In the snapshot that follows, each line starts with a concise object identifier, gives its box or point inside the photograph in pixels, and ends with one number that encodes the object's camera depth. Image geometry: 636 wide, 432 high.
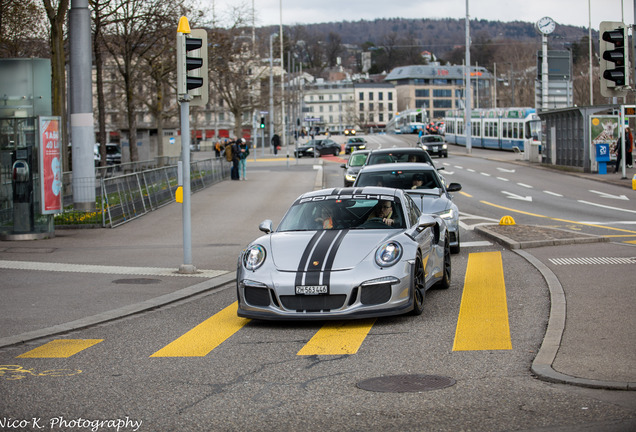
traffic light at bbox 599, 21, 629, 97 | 14.58
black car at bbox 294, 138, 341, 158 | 73.88
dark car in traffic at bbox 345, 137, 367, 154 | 76.69
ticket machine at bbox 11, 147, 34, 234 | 18.31
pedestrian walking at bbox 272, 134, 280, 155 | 72.75
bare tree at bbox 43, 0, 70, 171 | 25.66
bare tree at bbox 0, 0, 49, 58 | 30.58
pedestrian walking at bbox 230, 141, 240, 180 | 37.75
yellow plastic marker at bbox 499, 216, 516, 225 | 20.17
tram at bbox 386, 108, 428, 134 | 126.88
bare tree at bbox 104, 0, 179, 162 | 33.72
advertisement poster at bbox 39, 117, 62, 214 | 18.38
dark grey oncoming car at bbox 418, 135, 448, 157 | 63.66
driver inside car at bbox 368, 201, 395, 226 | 10.34
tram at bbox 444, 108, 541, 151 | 64.75
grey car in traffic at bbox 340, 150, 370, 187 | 29.34
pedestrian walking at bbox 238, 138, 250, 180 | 37.97
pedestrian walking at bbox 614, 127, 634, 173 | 39.34
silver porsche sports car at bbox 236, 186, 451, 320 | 8.76
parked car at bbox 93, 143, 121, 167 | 66.87
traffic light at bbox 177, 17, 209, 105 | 13.16
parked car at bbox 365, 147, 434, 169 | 23.38
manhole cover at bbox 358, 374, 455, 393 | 6.36
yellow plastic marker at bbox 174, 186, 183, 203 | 13.52
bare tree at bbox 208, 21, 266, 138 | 42.19
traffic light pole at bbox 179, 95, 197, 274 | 13.49
